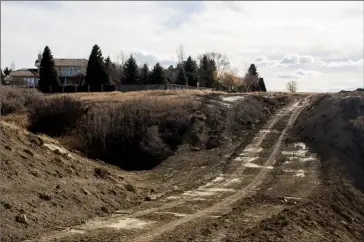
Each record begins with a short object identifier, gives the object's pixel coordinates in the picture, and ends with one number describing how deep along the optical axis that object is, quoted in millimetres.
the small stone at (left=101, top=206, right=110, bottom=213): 13958
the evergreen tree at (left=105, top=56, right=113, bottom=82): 81362
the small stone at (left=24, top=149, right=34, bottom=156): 15934
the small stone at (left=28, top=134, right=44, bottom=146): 17984
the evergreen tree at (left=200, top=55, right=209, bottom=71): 101188
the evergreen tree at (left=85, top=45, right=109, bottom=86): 68750
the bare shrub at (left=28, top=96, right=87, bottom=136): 33438
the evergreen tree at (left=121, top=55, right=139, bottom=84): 75750
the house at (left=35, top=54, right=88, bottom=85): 100438
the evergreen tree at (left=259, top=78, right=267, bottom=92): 110012
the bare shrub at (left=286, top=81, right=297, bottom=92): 115856
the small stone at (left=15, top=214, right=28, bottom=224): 10961
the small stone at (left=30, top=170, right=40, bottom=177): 14216
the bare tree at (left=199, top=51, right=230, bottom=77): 109925
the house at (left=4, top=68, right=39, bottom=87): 97688
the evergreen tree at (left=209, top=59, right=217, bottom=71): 101750
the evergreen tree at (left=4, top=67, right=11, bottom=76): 108125
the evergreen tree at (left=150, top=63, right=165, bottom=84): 72719
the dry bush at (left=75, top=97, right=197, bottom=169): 26578
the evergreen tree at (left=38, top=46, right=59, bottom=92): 66938
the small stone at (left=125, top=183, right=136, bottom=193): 17312
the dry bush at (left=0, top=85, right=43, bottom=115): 40069
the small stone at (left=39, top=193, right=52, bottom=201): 12836
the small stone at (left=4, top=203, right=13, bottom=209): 11305
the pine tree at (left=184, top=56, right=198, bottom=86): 86812
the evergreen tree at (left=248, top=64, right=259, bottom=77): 114656
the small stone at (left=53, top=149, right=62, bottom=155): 18391
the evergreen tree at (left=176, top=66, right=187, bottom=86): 83188
